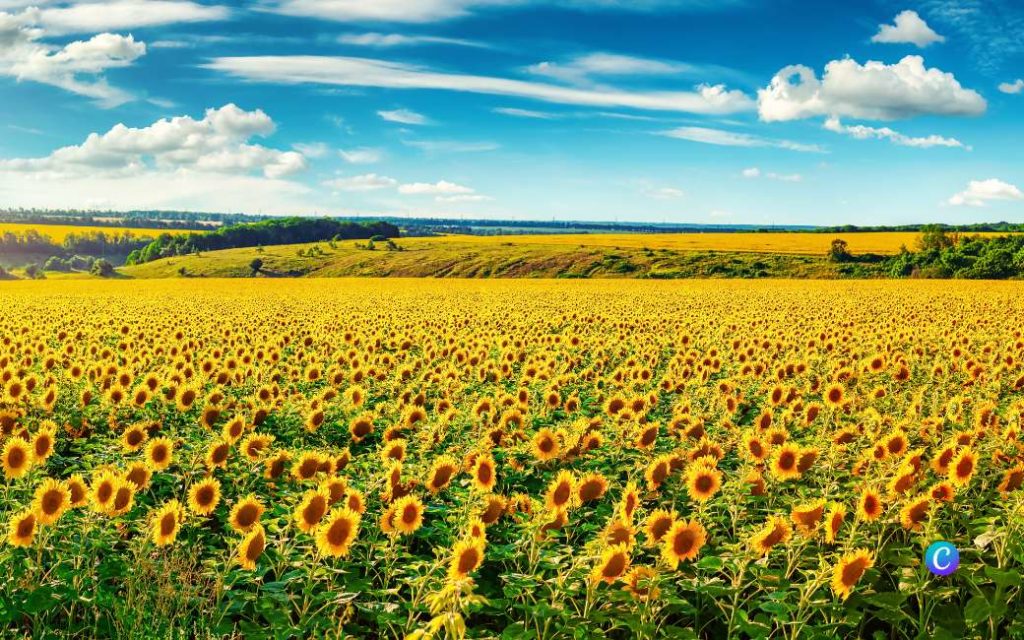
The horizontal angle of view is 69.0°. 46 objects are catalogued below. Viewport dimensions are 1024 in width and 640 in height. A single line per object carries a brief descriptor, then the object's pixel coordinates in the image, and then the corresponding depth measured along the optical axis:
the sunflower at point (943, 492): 5.40
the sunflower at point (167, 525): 4.97
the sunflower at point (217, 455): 6.66
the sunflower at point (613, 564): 4.24
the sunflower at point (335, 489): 5.21
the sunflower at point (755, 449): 6.46
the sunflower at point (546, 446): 6.92
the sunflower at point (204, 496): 5.68
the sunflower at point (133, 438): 7.18
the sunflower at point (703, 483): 5.59
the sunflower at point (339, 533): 4.67
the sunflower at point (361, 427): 7.96
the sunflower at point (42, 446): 6.14
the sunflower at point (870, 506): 4.90
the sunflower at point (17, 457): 6.04
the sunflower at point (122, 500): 5.29
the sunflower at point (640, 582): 4.27
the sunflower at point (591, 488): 5.57
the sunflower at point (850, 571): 4.26
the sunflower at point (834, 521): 4.78
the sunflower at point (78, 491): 5.27
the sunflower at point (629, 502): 4.82
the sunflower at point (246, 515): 5.18
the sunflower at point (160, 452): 6.52
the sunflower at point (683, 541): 4.56
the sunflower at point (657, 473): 5.96
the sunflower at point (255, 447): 6.72
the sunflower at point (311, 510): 4.95
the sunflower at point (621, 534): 4.46
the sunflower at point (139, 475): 5.70
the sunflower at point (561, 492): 5.27
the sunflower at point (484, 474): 5.85
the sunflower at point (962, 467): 5.73
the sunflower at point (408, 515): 5.05
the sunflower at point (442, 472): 5.97
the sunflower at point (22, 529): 4.64
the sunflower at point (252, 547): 4.49
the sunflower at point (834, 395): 8.77
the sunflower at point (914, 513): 5.14
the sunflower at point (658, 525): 4.71
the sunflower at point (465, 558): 4.09
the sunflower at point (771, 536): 4.52
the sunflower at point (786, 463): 6.16
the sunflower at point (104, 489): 5.25
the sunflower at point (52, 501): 4.95
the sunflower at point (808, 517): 4.85
